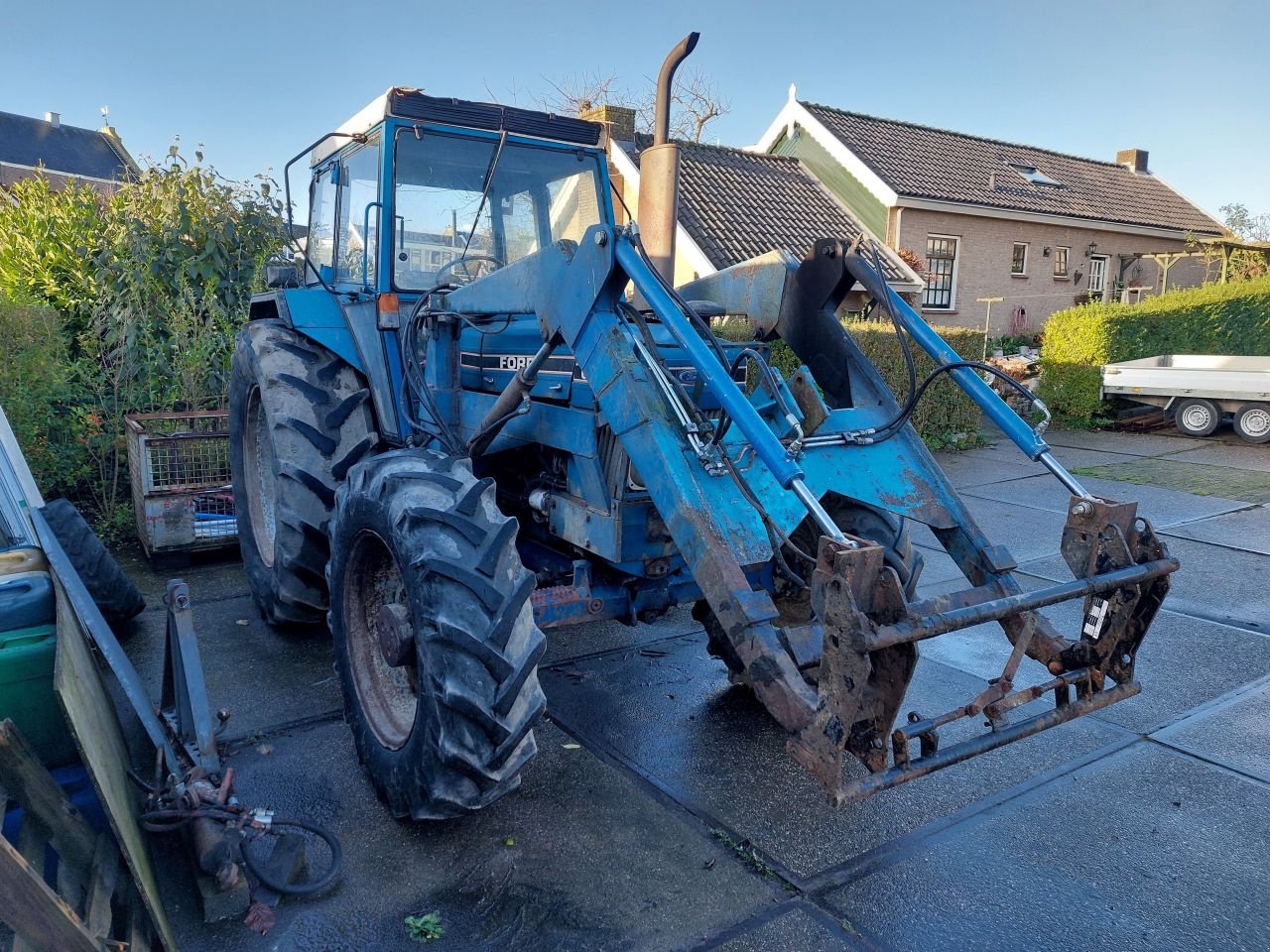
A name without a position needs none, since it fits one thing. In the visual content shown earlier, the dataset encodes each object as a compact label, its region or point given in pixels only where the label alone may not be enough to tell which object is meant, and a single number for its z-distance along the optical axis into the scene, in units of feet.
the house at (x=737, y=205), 51.55
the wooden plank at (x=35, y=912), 5.77
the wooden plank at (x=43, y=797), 6.78
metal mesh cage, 18.62
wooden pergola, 75.79
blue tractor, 8.41
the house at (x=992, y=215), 63.16
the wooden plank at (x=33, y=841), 7.07
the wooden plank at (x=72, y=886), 7.09
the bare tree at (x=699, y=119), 93.20
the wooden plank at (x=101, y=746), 7.11
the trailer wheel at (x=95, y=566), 14.64
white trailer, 37.93
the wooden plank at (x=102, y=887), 6.74
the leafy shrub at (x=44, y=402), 20.27
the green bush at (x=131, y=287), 21.98
